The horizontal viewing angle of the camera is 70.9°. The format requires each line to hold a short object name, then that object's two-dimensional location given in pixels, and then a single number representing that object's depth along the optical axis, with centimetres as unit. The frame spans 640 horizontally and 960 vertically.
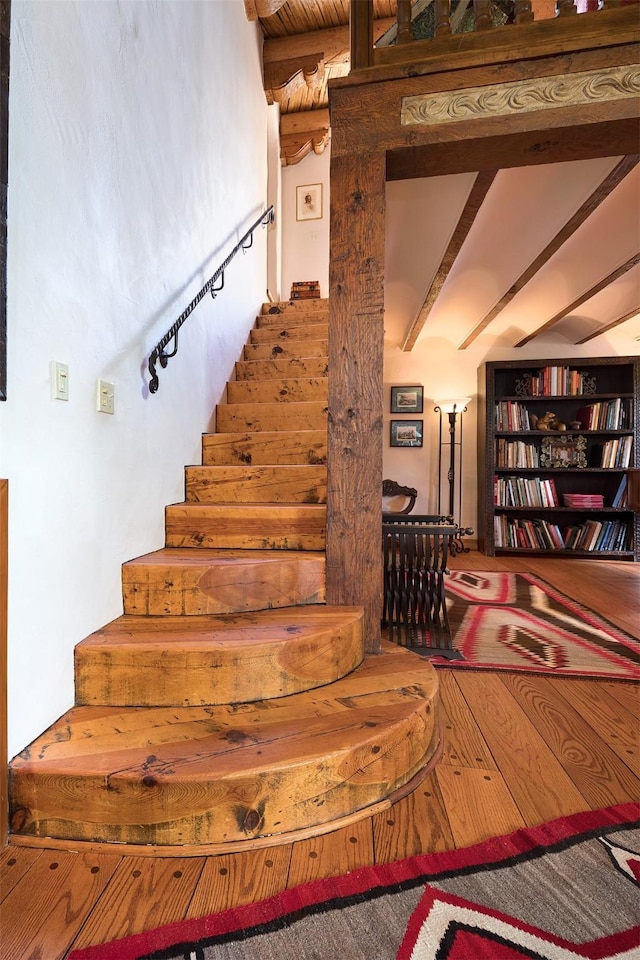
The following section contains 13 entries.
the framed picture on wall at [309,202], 561
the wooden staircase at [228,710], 102
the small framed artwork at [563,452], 451
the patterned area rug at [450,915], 80
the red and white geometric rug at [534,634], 201
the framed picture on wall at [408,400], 504
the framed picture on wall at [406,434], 501
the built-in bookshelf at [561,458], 438
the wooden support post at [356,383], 161
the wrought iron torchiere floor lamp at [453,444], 455
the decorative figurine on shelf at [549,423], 454
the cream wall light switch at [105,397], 146
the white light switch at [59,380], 122
